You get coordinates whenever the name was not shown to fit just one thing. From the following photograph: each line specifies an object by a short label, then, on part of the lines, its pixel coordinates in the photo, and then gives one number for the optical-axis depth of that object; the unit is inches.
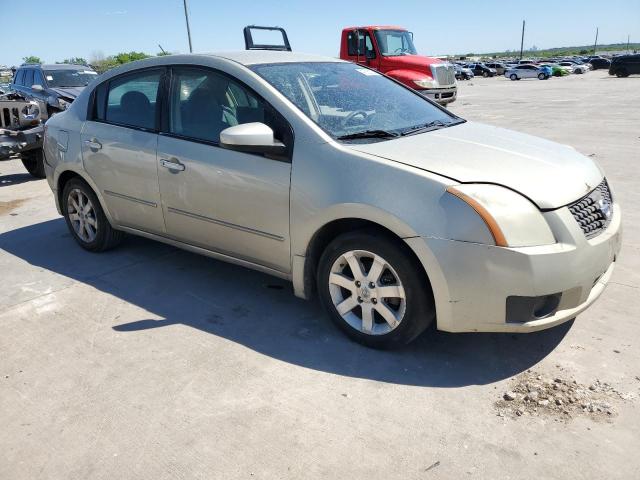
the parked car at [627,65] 1692.9
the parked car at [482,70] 2306.8
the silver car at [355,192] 110.7
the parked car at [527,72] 1860.2
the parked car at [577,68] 2219.7
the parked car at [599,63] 2441.7
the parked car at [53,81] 475.8
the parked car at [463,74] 2010.3
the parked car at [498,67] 2331.4
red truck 578.9
